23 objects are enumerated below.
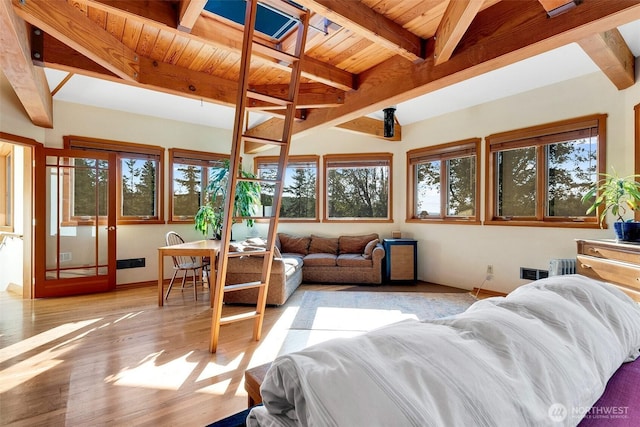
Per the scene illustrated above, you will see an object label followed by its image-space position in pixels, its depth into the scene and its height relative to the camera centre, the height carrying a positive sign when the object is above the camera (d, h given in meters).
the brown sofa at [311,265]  3.82 -0.79
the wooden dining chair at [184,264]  4.14 -0.75
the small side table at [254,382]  0.97 -0.55
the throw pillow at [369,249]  5.12 -0.64
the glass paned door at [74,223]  4.17 -0.18
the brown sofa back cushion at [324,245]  5.58 -0.64
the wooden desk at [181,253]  3.70 -0.51
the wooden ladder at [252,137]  2.14 +0.61
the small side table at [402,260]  5.09 -0.82
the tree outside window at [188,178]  5.19 +0.56
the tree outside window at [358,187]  5.79 +0.45
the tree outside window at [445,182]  4.67 +0.47
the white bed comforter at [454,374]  0.50 -0.31
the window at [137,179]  4.73 +0.50
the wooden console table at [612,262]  2.32 -0.43
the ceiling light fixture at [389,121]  4.62 +1.35
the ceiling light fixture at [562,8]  1.85 +1.24
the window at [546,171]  3.56 +0.50
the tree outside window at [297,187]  6.03 +0.46
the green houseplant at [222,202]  4.87 +0.13
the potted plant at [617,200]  2.59 +0.09
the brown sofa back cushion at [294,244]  5.64 -0.62
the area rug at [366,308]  3.25 -1.19
